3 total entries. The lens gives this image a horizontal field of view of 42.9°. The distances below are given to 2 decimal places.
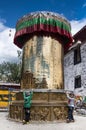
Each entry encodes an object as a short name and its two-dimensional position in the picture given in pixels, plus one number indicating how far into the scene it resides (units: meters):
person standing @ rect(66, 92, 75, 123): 4.04
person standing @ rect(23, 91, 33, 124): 3.85
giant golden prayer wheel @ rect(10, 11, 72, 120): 4.18
